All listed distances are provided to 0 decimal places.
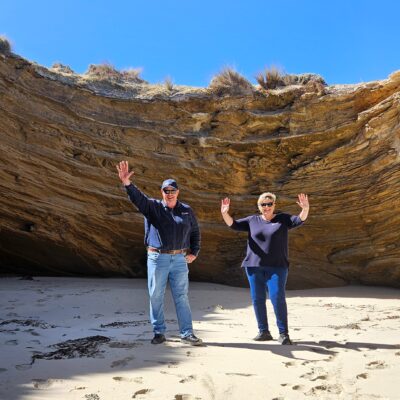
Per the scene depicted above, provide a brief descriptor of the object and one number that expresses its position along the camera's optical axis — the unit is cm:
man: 418
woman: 423
